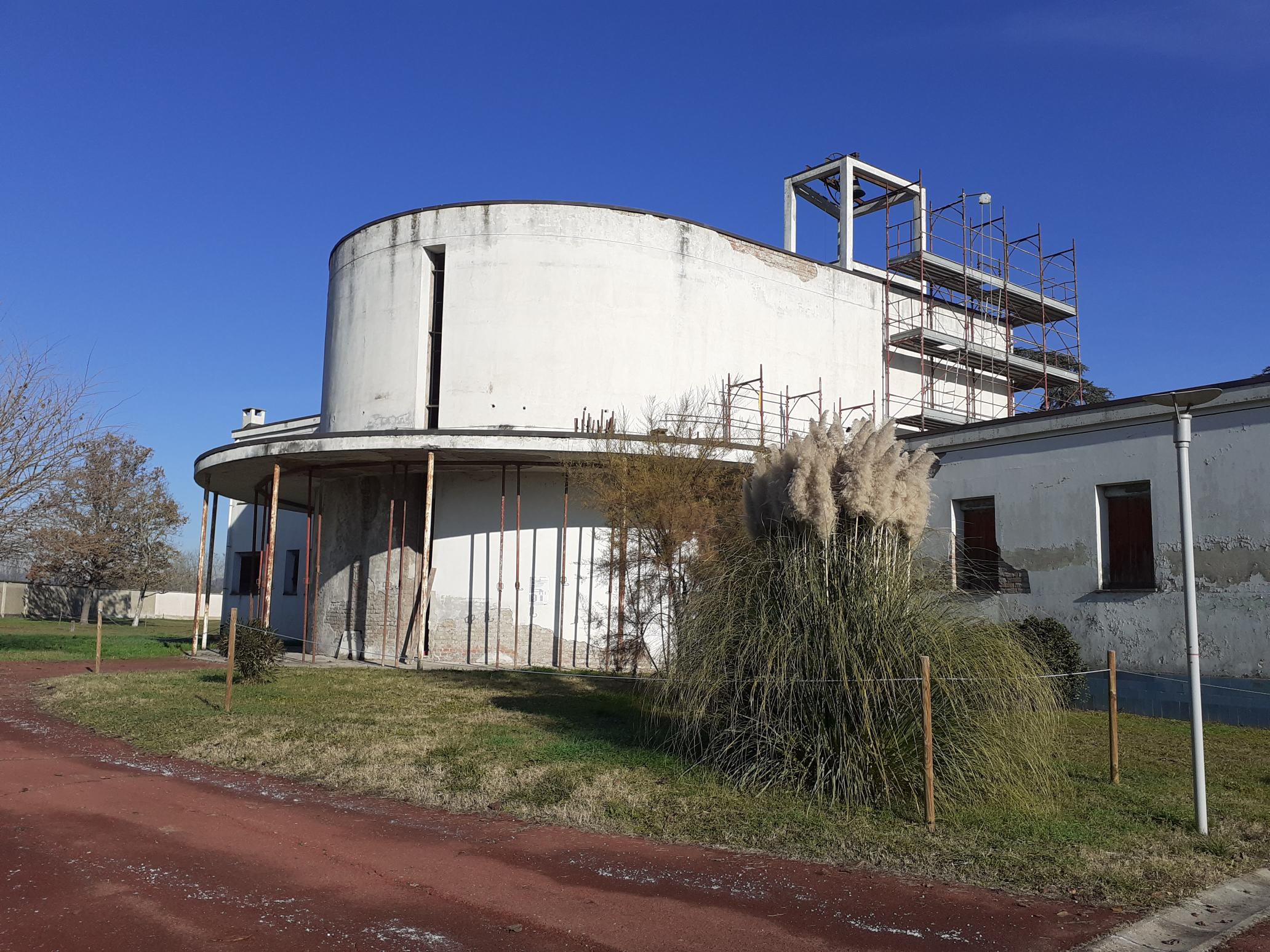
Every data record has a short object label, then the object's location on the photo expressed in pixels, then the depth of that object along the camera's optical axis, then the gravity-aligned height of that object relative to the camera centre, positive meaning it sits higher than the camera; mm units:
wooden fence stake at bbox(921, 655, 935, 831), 7082 -1066
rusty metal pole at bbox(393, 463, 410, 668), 20875 +358
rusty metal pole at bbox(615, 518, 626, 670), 19188 +151
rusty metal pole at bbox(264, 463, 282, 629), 20905 +1238
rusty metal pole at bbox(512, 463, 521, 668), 21672 -994
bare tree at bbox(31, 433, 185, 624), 41250 +2616
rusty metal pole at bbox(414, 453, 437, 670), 19781 +712
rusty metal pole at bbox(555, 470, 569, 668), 21672 +292
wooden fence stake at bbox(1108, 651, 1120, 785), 8883 -1036
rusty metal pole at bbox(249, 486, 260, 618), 27375 +2307
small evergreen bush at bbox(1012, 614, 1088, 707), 14117 -674
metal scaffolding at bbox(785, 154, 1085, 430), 28625 +8605
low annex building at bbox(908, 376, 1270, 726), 13242 +1104
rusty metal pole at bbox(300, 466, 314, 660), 21834 +1208
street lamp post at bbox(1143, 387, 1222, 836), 7289 +444
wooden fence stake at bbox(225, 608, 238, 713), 12891 -1204
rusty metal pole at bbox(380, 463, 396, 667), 21467 +463
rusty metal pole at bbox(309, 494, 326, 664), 22266 +202
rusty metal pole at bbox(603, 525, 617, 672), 20730 -846
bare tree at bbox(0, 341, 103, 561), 19359 +2242
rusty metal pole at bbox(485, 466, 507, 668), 21562 -893
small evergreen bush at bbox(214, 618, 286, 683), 16016 -1126
